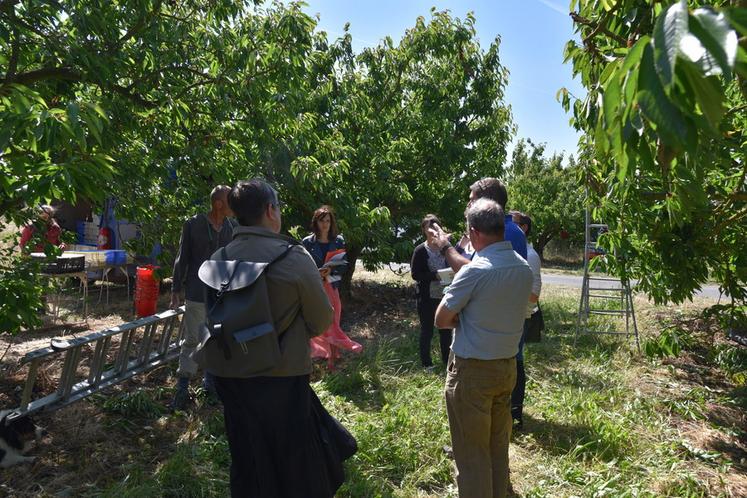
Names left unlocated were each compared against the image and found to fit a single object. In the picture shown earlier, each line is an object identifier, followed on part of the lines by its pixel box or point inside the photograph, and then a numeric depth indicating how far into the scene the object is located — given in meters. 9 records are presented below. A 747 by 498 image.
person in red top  4.94
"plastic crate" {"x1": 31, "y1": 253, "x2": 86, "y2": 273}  7.21
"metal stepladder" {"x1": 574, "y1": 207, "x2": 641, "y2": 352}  7.72
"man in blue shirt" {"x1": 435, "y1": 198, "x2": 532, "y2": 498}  2.80
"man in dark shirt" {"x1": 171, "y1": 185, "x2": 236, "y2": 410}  4.69
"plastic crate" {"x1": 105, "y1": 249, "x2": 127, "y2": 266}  8.95
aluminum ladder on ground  3.99
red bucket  8.13
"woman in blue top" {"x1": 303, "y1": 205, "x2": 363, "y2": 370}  5.59
